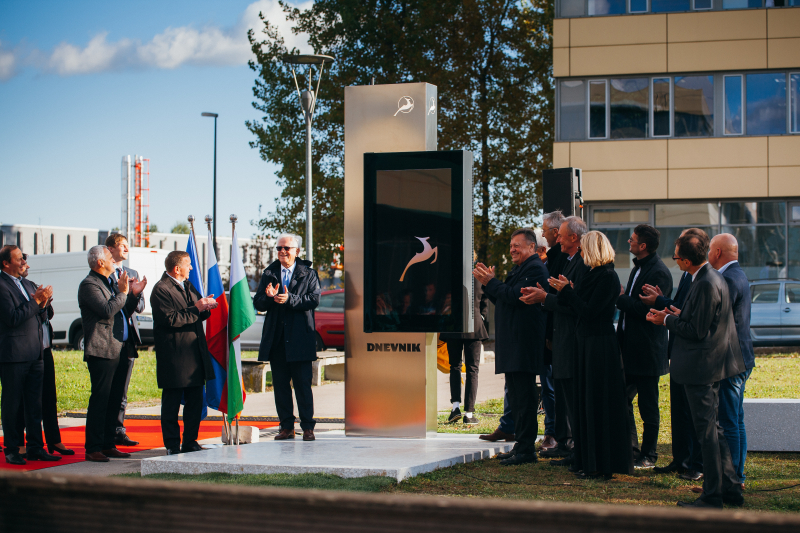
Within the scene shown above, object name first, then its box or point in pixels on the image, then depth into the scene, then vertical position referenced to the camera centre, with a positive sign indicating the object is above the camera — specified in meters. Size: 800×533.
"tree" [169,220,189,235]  114.81 +7.59
